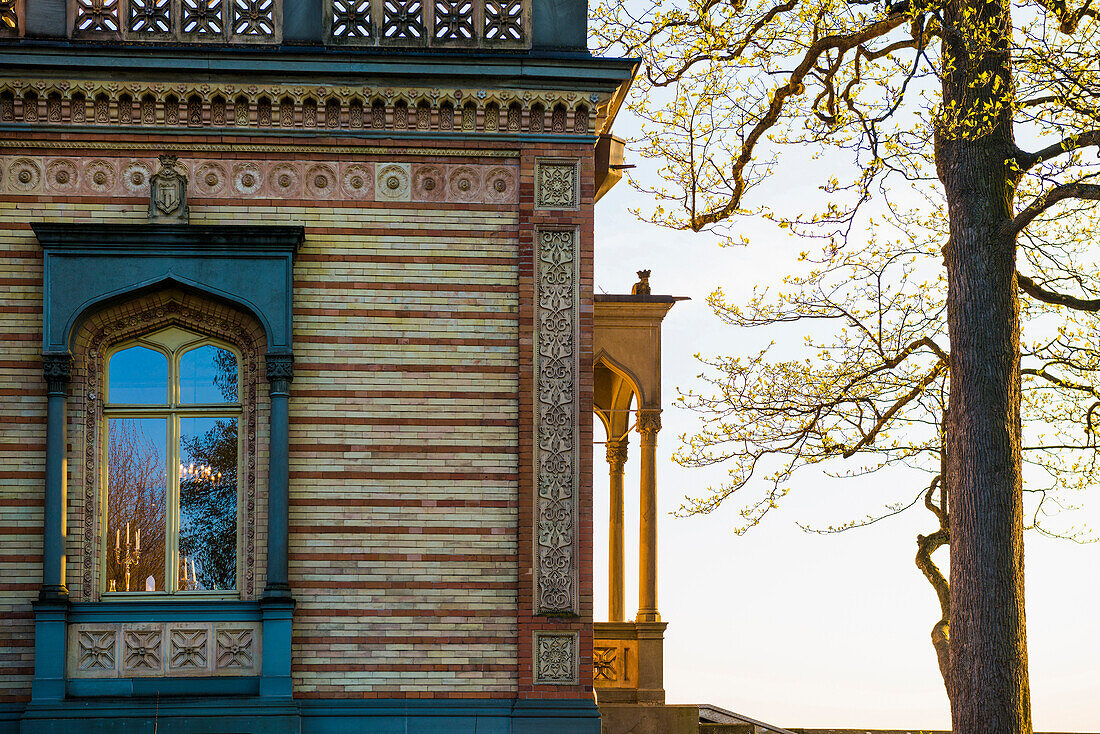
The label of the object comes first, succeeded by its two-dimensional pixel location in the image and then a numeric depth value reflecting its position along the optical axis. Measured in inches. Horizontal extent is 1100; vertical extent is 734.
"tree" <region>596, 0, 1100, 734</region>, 538.6
